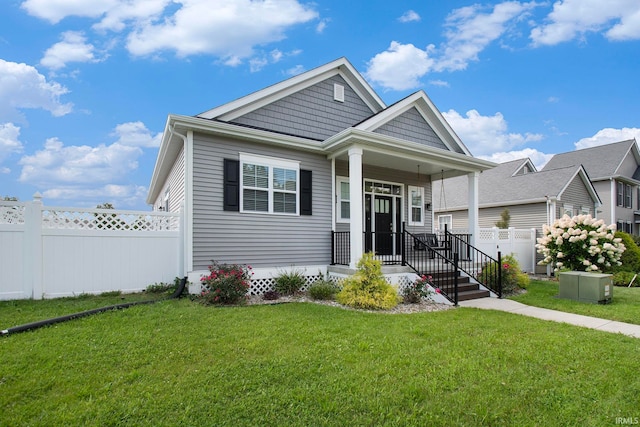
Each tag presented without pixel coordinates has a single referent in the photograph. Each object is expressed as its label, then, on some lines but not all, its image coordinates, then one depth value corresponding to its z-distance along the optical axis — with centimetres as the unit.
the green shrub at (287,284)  795
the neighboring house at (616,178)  2073
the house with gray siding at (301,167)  750
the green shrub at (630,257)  1225
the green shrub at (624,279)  1027
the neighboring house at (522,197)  1564
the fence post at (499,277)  791
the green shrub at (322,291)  754
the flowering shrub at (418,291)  749
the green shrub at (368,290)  666
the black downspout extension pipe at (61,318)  433
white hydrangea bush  952
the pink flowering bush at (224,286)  658
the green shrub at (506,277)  881
